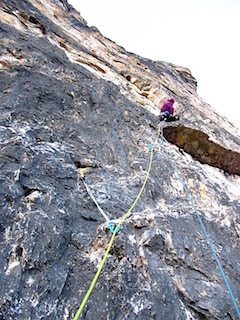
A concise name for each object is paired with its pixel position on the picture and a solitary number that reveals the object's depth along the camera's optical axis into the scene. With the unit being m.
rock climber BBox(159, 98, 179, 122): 7.25
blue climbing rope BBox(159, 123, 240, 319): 2.75
